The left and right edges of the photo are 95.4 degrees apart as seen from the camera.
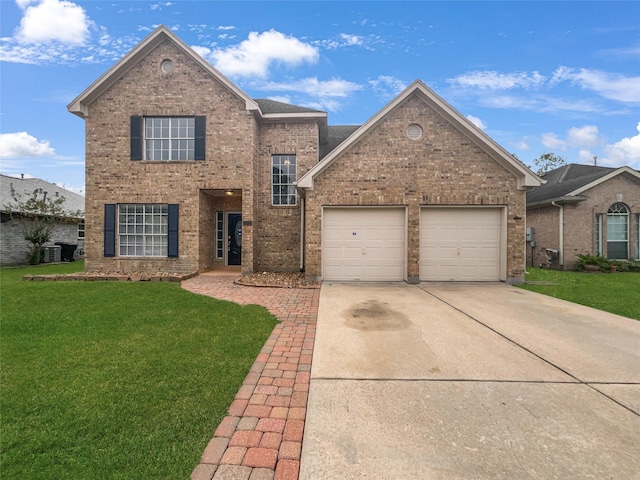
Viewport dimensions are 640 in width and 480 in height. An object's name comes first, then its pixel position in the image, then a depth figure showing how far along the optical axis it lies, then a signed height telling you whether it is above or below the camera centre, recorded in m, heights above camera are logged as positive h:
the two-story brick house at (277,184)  9.27 +1.98
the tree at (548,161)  31.42 +8.79
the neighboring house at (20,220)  14.51 +1.18
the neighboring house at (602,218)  13.58 +1.14
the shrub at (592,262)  12.68 -0.87
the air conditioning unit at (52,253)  15.88 -0.67
